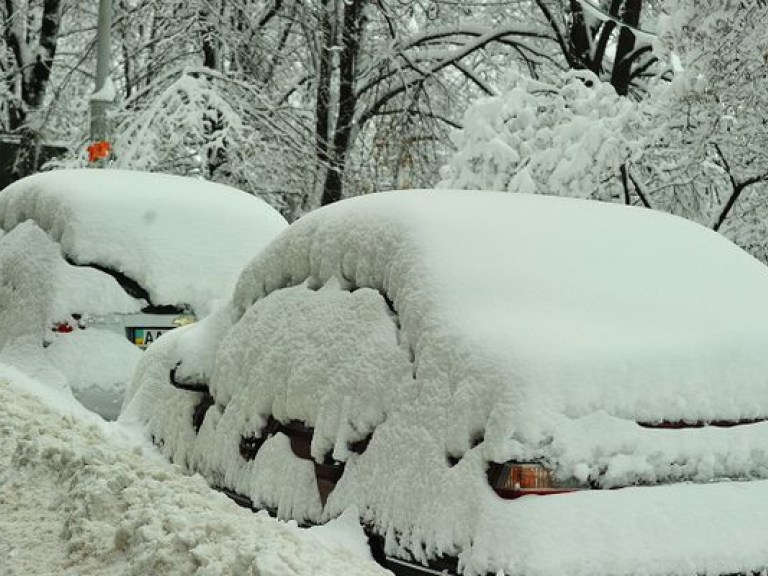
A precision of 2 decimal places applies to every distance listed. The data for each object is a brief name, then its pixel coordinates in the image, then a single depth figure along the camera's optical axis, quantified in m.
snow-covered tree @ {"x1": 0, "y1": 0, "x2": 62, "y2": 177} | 23.61
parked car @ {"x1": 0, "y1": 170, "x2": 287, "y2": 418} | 7.75
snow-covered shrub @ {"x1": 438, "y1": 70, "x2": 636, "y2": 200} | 11.48
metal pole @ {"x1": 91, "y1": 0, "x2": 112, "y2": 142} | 16.16
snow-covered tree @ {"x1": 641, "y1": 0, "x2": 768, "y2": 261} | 10.09
